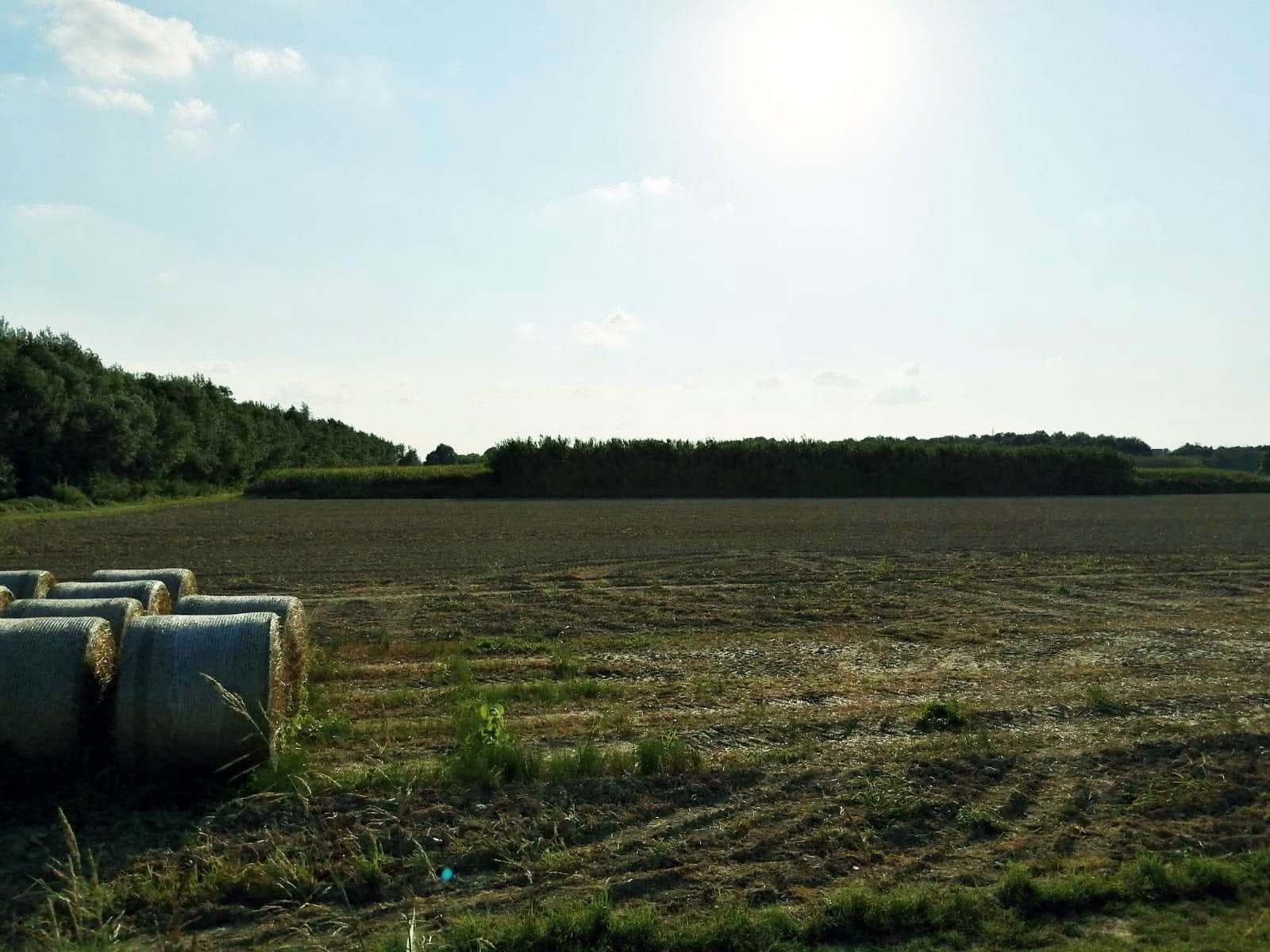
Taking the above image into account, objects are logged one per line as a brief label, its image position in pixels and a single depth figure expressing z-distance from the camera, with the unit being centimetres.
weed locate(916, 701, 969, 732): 850
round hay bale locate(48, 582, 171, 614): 963
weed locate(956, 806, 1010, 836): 624
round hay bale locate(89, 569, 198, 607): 1094
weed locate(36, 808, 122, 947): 414
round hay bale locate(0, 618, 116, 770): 692
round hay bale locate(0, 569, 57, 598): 1014
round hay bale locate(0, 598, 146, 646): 812
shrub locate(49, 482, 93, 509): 4112
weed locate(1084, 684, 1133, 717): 896
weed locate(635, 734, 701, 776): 718
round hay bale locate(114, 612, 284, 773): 702
